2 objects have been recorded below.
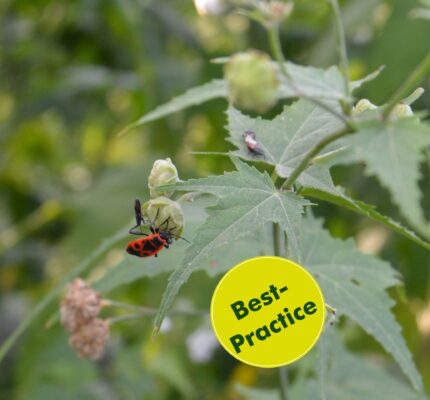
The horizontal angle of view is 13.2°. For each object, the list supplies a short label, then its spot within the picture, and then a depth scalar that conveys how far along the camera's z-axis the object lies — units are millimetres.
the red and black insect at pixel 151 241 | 391
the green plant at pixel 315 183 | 351
